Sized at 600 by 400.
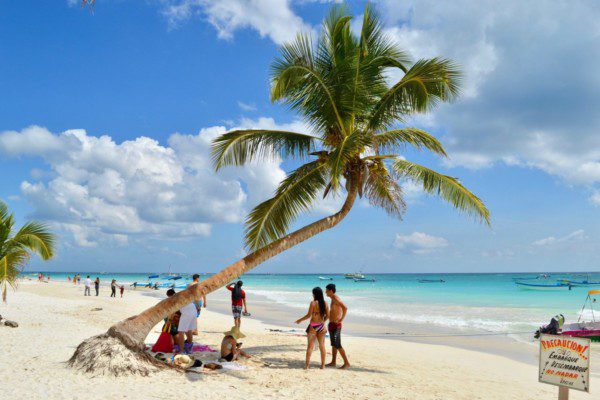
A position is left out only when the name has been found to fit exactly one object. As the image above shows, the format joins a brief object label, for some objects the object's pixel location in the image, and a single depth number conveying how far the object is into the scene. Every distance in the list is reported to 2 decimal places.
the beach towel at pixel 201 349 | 9.09
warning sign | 5.07
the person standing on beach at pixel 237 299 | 11.21
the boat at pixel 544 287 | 58.96
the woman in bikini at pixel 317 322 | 7.55
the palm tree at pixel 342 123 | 8.04
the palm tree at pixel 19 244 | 11.65
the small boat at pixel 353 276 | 103.16
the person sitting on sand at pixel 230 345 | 8.03
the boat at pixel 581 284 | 68.91
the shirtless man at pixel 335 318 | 7.71
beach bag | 8.57
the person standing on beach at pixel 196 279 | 9.21
